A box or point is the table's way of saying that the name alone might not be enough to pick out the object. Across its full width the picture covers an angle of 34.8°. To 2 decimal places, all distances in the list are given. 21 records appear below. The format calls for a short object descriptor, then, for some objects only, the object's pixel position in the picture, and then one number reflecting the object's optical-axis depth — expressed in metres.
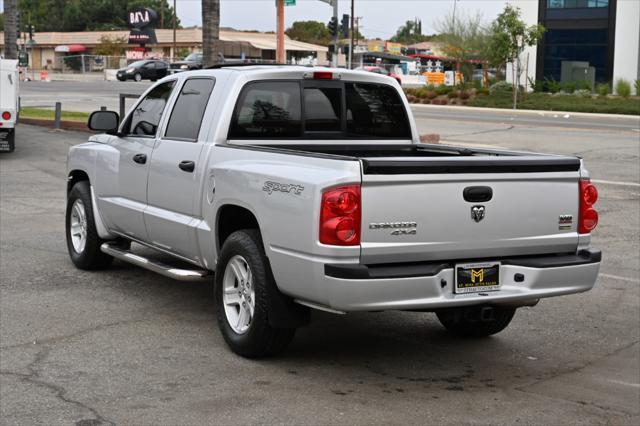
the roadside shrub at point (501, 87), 48.56
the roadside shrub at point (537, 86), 51.28
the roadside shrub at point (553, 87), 49.81
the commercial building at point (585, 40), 53.78
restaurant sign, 93.06
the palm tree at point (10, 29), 34.66
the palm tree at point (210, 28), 23.75
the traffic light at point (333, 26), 46.84
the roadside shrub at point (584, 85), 49.09
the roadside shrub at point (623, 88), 45.91
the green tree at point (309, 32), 139.75
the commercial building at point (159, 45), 96.94
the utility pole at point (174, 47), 88.99
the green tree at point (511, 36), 46.84
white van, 18.78
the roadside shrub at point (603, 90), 47.09
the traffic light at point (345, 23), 52.86
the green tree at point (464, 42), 57.47
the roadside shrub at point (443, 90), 49.31
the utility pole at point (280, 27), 37.75
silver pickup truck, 6.06
